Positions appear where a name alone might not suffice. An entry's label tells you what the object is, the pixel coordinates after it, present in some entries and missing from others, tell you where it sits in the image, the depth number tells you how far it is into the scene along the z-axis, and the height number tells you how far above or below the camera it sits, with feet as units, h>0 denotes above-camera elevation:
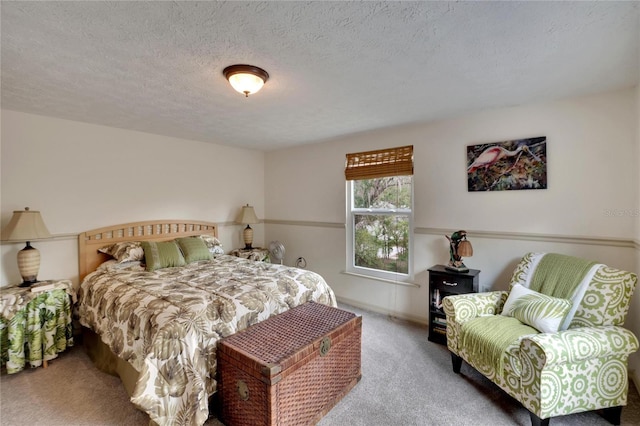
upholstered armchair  5.36 -2.71
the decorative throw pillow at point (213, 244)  12.18 -1.47
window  11.27 -0.10
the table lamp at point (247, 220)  14.24 -0.49
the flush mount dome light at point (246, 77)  6.00 +2.90
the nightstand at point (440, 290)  8.87 -2.59
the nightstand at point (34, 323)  7.42 -3.07
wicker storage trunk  5.21 -3.21
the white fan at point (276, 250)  14.03 -2.00
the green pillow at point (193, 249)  10.92 -1.50
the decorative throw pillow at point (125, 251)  9.79 -1.41
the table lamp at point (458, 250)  8.98 -1.32
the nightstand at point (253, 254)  13.30 -2.05
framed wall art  8.40 +1.38
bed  5.57 -2.32
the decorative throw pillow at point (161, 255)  9.87 -1.58
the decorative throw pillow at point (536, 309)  6.26 -2.34
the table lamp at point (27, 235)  8.00 -0.66
